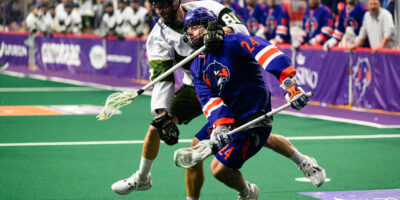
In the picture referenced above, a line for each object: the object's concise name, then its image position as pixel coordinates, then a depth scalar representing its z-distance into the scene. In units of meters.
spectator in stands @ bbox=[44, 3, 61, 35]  24.30
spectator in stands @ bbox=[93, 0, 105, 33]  23.03
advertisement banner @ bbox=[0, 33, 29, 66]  25.12
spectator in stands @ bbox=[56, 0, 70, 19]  24.28
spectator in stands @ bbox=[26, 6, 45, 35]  24.29
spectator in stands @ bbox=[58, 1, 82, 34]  23.97
